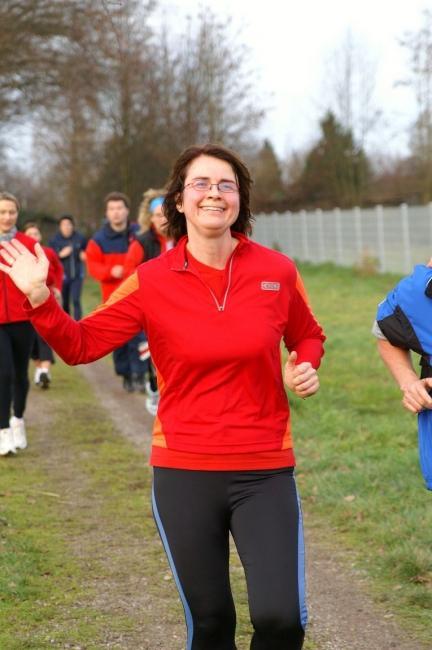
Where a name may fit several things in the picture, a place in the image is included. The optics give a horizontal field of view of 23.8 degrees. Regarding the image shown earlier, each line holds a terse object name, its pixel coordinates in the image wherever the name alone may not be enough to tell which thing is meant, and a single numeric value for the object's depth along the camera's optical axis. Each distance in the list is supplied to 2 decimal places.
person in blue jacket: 3.84
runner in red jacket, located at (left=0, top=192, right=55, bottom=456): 8.54
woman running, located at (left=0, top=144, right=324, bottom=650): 3.50
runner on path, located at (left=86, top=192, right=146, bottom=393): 11.58
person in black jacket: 18.05
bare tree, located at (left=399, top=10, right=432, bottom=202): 27.41
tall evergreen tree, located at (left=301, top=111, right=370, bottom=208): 49.53
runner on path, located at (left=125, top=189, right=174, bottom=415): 10.34
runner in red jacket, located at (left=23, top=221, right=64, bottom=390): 13.03
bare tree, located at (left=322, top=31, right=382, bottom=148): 48.59
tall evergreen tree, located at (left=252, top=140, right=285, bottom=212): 52.25
